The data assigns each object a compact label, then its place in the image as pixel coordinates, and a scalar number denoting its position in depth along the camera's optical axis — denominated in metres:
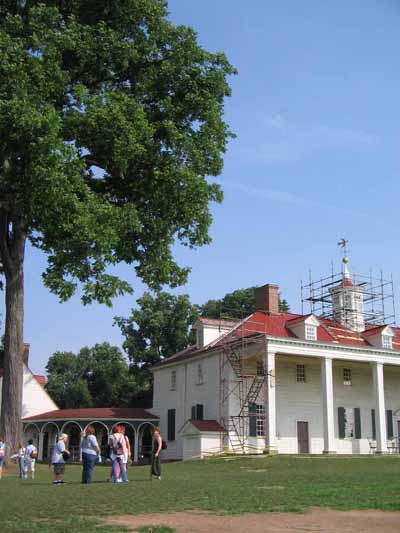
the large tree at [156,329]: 57.66
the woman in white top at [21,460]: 21.69
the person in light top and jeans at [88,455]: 17.25
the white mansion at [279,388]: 36.78
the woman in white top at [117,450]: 17.34
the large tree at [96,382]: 61.53
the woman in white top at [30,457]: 22.03
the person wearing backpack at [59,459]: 17.80
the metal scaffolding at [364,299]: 49.16
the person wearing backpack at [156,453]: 18.84
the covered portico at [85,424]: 43.09
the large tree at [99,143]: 21.09
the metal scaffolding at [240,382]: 36.75
